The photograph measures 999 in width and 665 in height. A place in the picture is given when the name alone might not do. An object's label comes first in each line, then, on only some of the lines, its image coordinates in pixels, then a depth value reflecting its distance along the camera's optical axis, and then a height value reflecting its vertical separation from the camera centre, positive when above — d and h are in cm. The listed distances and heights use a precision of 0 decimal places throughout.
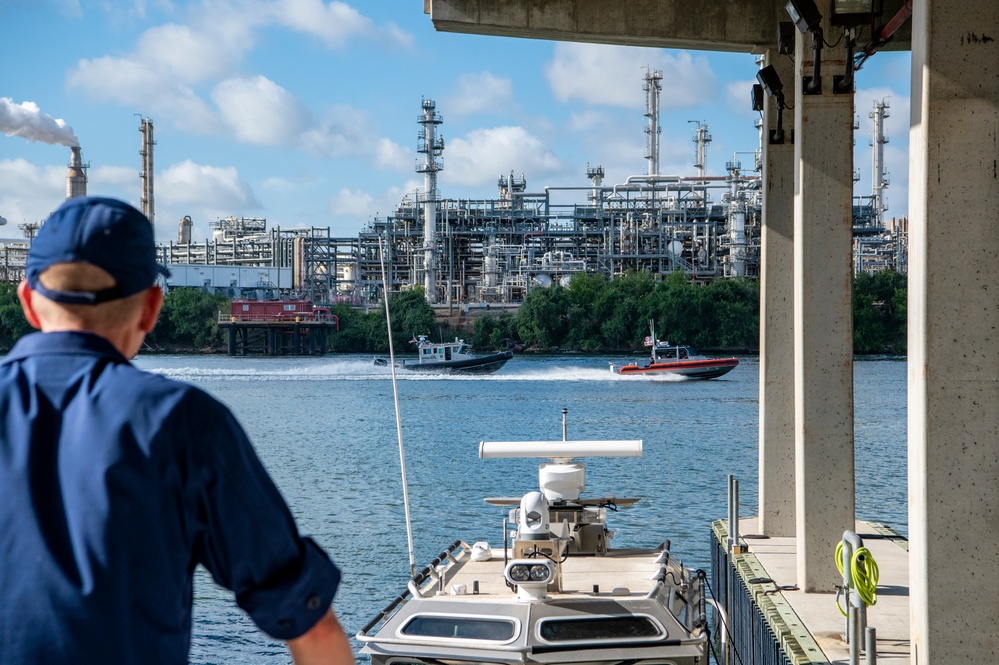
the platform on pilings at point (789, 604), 1023 -277
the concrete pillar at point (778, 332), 1623 -17
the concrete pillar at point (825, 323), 1250 -4
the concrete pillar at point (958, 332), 765 -8
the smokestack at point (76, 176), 9806 +1151
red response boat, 8300 -322
